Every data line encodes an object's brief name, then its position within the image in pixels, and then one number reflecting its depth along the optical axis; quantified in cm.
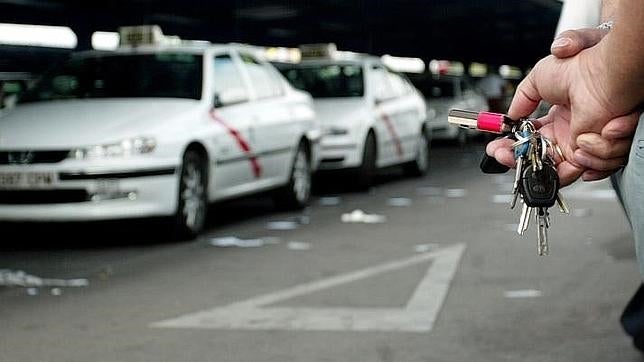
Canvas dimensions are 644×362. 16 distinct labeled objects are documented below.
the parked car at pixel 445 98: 2558
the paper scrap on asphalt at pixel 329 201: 1210
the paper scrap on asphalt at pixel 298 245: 863
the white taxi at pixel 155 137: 845
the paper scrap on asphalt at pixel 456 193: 1284
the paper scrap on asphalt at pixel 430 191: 1322
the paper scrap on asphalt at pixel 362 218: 1043
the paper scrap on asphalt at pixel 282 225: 1002
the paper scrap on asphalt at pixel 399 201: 1198
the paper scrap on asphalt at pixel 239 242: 890
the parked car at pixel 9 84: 1311
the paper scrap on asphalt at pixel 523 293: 654
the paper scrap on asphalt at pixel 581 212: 1068
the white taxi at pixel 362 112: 1319
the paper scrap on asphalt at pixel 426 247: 842
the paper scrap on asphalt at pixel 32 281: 721
